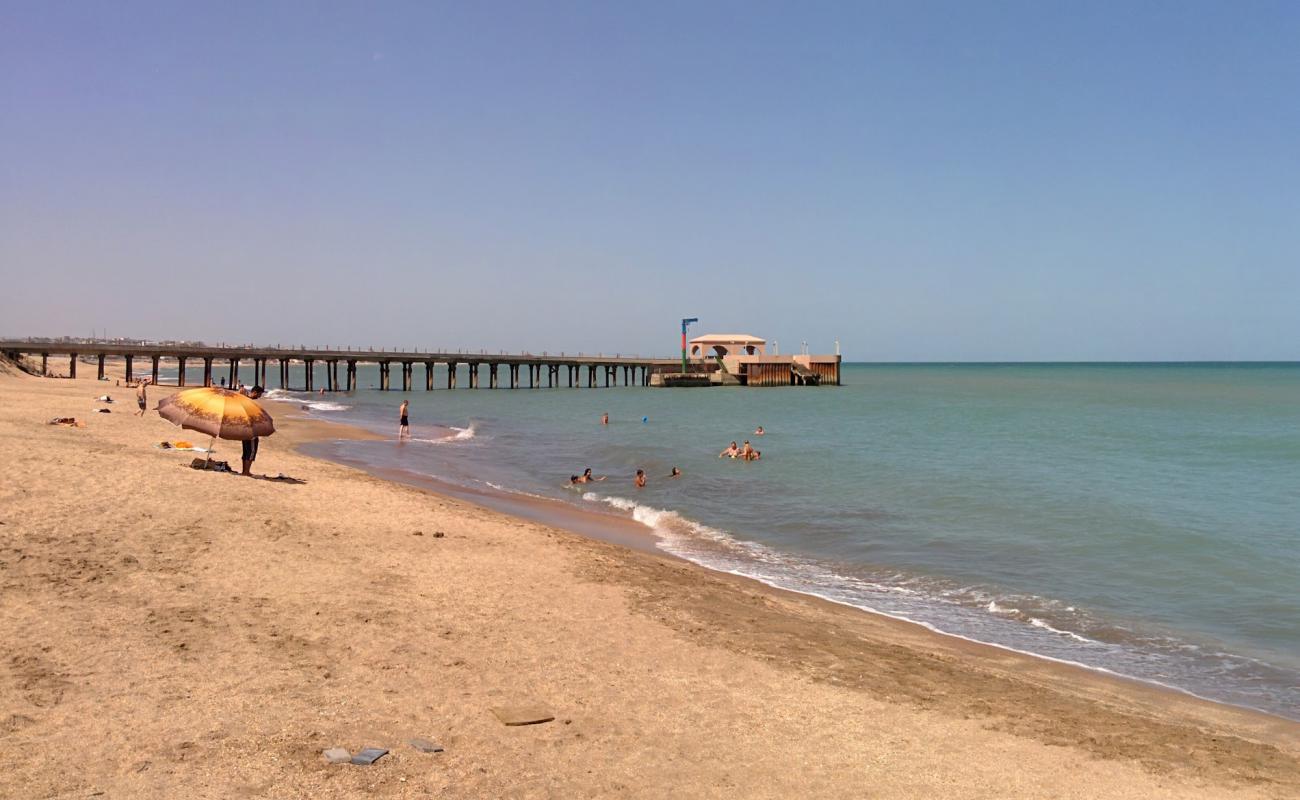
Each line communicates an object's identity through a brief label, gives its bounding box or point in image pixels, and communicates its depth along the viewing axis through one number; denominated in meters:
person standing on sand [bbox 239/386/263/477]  16.94
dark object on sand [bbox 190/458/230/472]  16.57
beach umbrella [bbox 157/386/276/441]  16.17
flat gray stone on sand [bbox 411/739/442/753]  6.05
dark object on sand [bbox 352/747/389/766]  5.75
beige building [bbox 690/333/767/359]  101.56
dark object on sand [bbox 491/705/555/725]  6.70
